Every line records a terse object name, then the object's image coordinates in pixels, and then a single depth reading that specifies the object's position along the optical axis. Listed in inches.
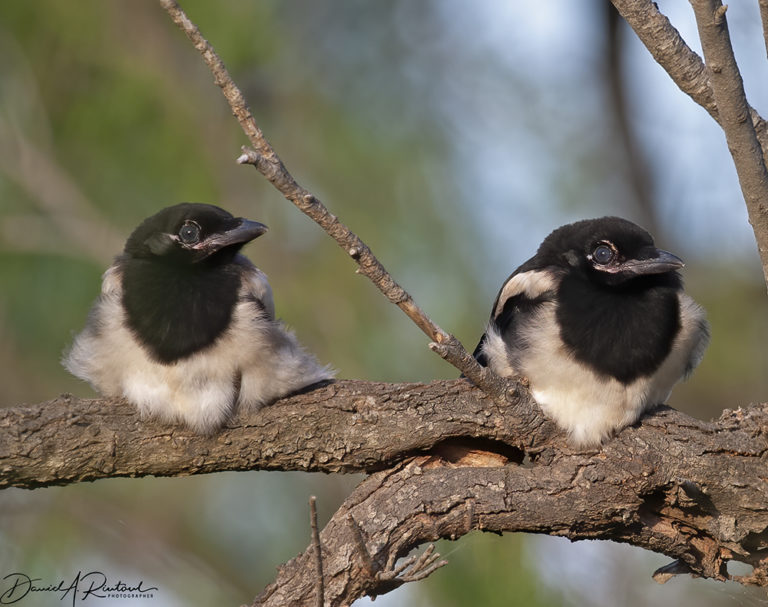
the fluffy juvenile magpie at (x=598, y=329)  296.0
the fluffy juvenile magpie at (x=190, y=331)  284.4
